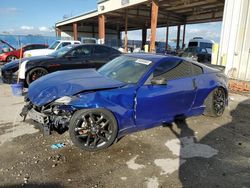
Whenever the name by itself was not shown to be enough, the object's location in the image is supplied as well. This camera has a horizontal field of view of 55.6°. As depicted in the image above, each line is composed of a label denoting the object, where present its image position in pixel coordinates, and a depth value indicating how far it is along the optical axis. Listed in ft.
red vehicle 52.44
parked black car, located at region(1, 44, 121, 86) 25.21
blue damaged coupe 11.78
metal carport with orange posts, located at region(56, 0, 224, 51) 55.49
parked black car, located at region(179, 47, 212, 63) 65.63
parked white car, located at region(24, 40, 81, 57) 42.14
